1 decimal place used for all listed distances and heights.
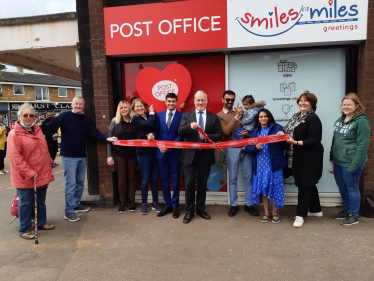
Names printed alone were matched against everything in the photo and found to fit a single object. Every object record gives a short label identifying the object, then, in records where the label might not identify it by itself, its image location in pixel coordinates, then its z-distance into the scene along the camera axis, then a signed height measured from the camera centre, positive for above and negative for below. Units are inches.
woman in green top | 147.1 -22.7
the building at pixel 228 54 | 171.6 +42.7
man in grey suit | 167.3 -23.6
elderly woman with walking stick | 146.5 -24.9
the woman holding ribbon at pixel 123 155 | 185.0 -26.5
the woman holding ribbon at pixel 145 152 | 177.9 -24.3
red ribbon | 160.1 -17.8
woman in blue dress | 161.5 -31.3
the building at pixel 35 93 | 1280.8 +140.0
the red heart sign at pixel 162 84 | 196.7 +23.5
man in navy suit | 178.2 -24.1
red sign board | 179.6 +60.3
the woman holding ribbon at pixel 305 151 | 152.6 -22.7
